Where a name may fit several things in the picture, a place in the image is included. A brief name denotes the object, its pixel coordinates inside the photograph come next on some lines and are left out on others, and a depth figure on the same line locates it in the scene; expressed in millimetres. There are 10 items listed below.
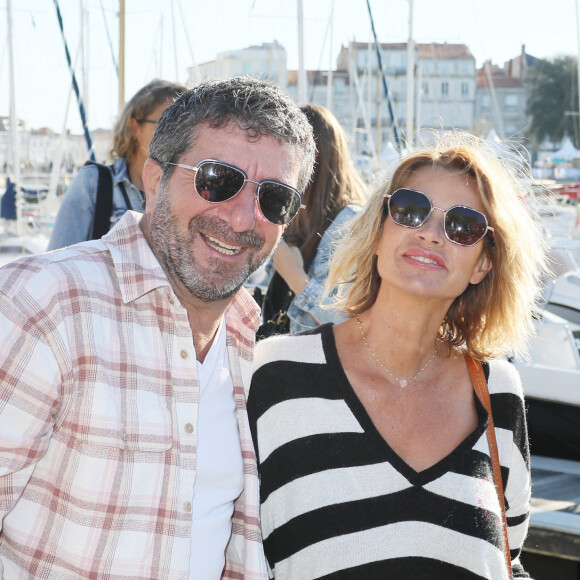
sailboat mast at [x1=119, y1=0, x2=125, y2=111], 8430
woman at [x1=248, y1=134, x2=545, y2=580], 2107
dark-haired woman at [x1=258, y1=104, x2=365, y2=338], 3518
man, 1663
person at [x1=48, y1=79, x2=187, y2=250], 3611
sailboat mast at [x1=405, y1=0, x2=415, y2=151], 13080
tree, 57094
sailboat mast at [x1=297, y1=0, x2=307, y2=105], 10673
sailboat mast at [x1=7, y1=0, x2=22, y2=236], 15250
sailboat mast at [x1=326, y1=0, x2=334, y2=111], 17969
